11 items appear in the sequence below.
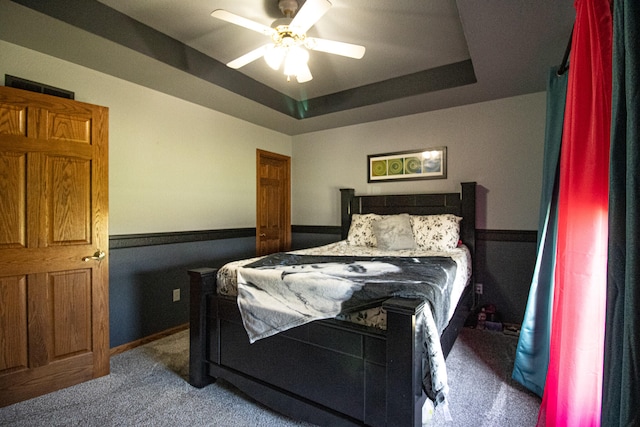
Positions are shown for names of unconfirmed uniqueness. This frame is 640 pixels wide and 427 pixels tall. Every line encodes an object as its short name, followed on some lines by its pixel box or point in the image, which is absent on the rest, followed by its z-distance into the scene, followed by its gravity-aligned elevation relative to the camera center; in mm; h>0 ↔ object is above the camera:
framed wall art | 3664 +555
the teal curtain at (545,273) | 1974 -407
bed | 1339 -812
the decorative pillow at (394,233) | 3195 -250
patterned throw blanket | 1427 -454
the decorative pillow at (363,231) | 3566 -265
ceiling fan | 1811 +1115
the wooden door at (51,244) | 1973 -254
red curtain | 1168 -57
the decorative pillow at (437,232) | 3156 -234
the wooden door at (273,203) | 4309 +78
